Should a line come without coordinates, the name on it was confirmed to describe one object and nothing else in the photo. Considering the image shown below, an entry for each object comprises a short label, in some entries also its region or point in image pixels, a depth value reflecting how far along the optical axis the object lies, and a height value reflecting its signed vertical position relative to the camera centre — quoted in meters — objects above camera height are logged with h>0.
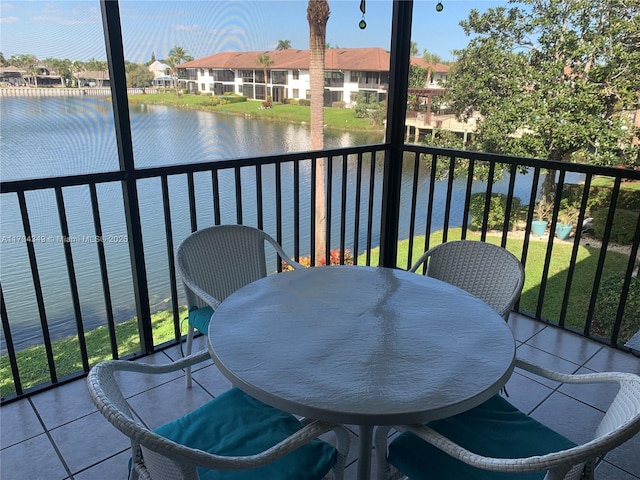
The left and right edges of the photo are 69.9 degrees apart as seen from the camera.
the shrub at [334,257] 6.42 -2.27
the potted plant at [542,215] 9.55 -2.24
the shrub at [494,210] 9.80 -2.22
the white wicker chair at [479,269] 2.01 -0.74
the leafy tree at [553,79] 7.71 +0.45
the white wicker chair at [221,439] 1.03 -0.96
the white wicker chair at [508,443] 1.01 -0.95
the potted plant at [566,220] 9.47 -2.32
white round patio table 1.14 -0.70
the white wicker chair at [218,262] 2.14 -0.76
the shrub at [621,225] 7.85 -2.03
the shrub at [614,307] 6.18 -2.69
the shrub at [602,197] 8.34 -1.73
